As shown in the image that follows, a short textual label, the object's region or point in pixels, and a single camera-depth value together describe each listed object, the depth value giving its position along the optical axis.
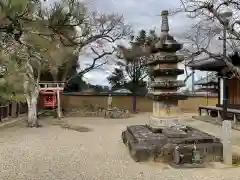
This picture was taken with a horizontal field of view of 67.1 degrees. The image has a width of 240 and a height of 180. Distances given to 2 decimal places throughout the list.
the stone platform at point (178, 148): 4.09
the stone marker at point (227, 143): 4.07
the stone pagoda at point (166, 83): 5.39
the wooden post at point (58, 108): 10.59
